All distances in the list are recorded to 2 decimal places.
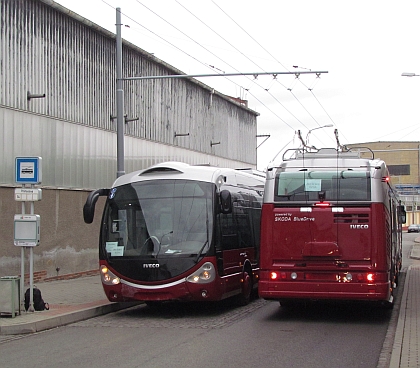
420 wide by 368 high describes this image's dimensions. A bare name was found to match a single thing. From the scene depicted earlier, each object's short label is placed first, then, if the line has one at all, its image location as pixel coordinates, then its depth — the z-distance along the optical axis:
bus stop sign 12.54
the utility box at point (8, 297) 11.91
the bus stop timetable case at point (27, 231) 12.47
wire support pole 17.48
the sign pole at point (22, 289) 12.31
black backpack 12.78
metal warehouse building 17.14
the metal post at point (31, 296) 12.55
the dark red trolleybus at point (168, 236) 12.62
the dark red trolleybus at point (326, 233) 11.70
